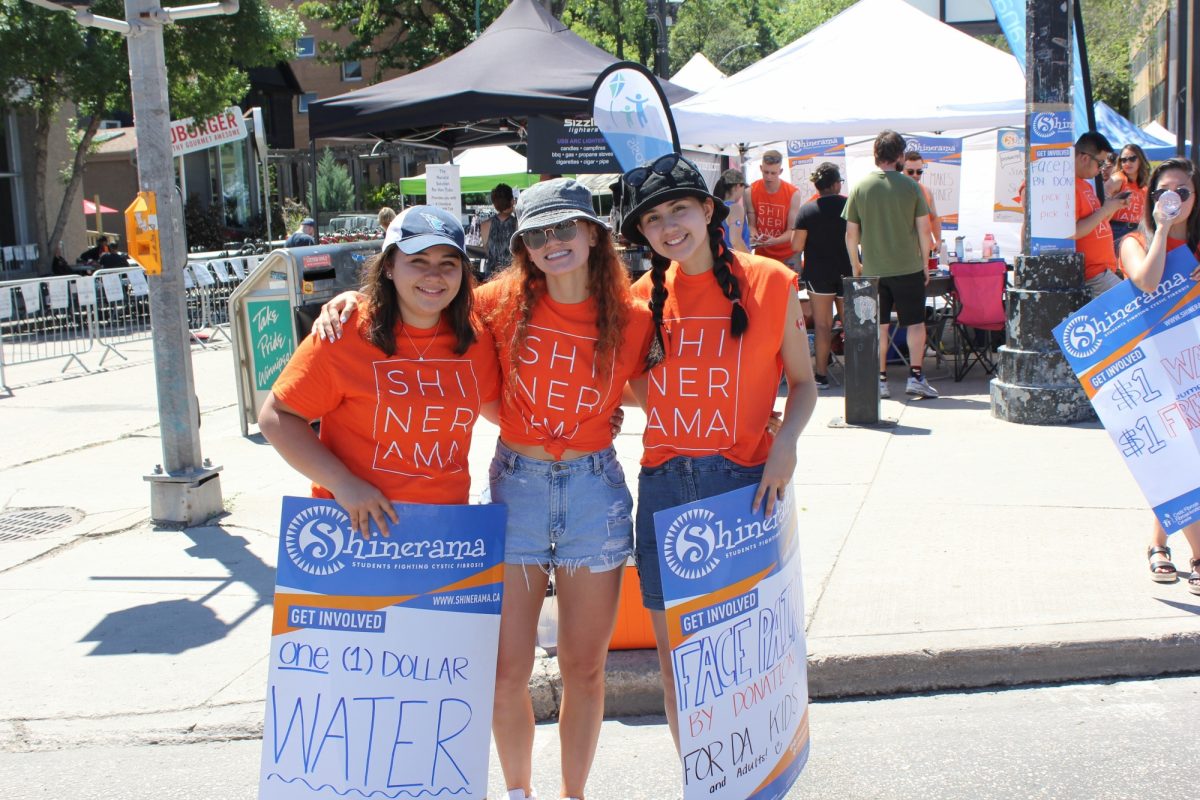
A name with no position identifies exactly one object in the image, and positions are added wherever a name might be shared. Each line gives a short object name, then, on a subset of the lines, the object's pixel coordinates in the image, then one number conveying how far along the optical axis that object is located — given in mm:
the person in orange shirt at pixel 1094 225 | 8188
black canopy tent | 11297
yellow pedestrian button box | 6434
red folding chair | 9805
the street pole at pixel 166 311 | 6484
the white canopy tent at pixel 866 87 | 11414
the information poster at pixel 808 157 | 15852
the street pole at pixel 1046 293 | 7980
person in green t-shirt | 9031
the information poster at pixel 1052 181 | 7992
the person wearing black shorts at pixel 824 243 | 9844
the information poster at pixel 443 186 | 14430
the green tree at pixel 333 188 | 41875
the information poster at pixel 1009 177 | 13537
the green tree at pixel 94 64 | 17203
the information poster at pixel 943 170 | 15633
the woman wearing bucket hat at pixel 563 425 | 3057
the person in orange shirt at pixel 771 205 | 11562
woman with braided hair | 3059
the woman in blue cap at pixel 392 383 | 2939
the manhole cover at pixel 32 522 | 6539
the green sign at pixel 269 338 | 8969
